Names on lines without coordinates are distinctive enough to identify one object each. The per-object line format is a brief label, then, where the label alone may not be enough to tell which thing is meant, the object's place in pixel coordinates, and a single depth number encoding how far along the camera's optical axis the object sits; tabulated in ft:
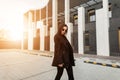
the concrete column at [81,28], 28.99
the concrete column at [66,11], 32.12
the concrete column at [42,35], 42.81
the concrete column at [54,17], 36.22
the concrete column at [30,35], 49.37
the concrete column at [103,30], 24.20
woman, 8.07
